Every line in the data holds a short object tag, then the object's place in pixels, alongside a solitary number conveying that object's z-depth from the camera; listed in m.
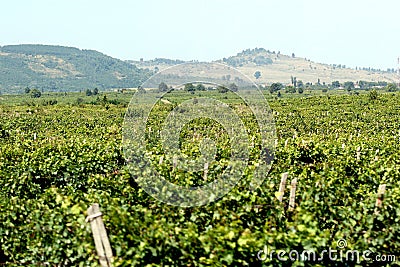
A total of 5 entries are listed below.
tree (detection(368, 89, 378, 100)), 92.19
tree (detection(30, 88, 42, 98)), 187.42
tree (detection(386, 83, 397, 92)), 166.07
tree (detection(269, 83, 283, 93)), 139.62
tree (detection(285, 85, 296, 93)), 183.17
